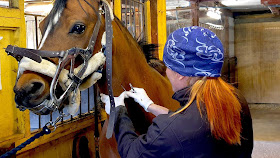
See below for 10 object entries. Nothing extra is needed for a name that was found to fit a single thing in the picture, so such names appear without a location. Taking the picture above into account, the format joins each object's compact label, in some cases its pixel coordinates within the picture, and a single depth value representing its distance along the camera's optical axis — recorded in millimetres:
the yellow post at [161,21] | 5043
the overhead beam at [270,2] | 5609
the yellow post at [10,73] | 2316
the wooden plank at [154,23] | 4809
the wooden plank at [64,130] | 2580
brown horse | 1598
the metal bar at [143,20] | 4590
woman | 1225
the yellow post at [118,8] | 3688
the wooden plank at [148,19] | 4671
